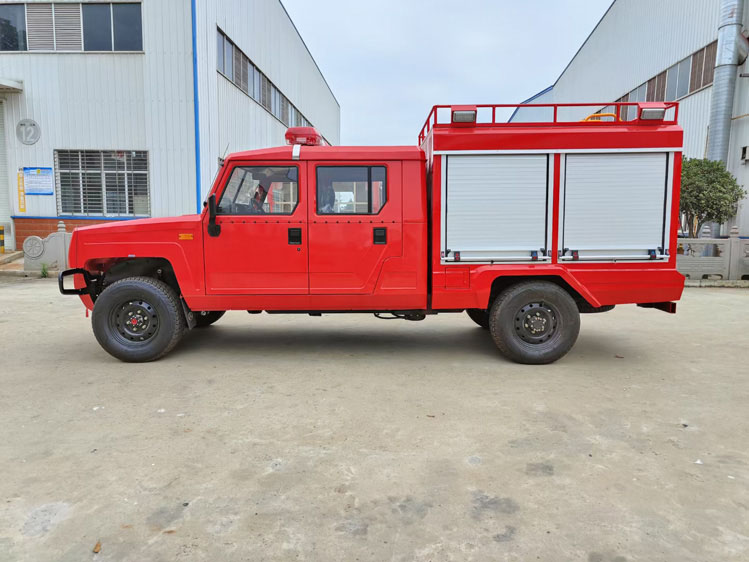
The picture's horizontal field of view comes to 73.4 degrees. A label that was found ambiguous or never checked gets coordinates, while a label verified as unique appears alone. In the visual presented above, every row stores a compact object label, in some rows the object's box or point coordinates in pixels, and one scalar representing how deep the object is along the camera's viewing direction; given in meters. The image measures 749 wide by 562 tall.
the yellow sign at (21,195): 15.80
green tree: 14.61
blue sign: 15.70
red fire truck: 5.44
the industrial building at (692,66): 15.78
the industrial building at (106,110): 15.06
